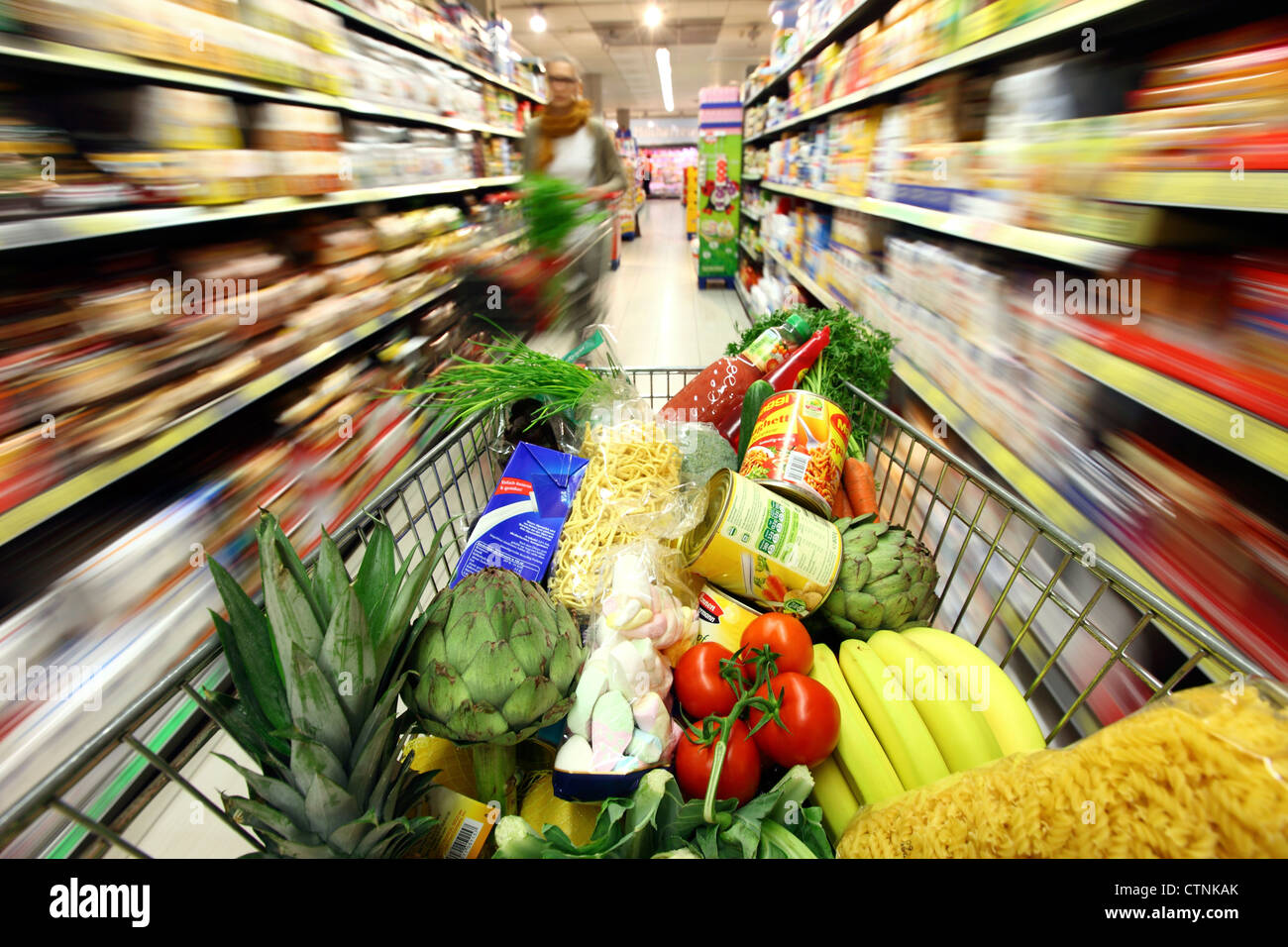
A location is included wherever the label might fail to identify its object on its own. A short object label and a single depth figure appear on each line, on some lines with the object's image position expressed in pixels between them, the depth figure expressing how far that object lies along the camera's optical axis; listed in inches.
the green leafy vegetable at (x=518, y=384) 56.6
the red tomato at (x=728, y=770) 30.3
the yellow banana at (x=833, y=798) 33.6
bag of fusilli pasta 16.4
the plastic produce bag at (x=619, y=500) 43.8
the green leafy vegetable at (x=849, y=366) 69.2
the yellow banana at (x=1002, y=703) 34.2
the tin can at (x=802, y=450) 48.2
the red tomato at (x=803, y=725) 31.3
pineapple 23.6
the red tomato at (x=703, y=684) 33.1
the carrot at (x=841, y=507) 58.4
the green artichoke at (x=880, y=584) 42.9
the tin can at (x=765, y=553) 39.7
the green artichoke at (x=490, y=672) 27.6
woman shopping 132.3
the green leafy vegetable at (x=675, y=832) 26.2
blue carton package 44.9
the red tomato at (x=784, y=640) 34.8
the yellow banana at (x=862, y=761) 33.1
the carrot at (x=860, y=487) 57.1
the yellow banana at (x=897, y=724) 34.1
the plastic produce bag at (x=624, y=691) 29.6
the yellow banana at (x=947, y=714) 34.1
